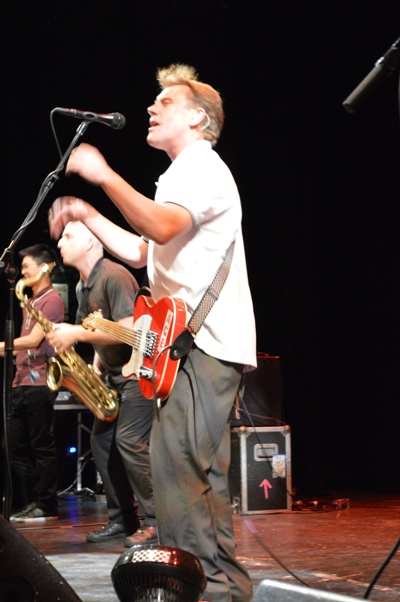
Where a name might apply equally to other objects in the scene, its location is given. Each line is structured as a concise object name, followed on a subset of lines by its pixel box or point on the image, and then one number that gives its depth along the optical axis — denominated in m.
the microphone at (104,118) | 3.69
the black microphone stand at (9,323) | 3.94
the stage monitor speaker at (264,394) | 7.03
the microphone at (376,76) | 2.21
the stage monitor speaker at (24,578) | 1.79
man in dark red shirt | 6.47
